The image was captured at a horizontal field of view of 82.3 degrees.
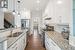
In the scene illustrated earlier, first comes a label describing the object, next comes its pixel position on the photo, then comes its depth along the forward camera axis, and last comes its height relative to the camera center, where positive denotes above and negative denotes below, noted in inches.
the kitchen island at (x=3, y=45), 24.4 -11.9
